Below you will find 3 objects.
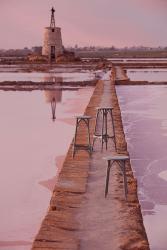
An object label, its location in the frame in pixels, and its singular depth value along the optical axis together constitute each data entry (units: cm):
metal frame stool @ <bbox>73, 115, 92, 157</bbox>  1017
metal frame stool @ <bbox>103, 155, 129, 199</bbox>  737
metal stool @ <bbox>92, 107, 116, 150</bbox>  1096
